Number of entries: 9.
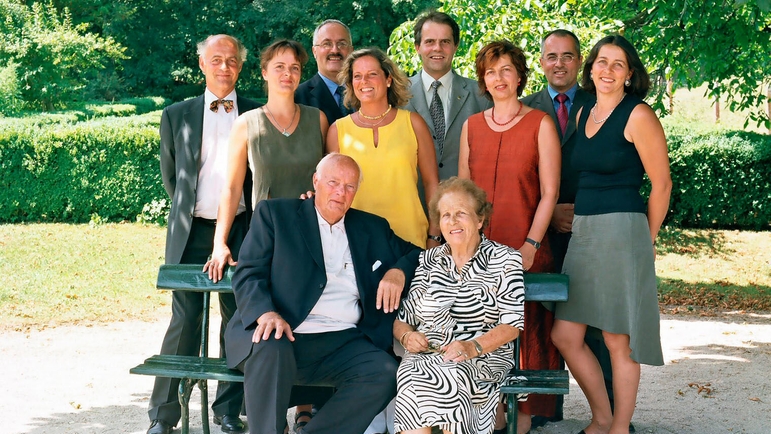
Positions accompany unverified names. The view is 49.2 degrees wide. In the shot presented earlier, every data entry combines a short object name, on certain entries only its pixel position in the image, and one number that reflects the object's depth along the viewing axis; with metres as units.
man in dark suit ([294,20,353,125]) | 5.77
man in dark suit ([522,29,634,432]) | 5.03
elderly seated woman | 4.04
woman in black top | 4.36
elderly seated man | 4.13
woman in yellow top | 4.70
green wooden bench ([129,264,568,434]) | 4.24
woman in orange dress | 4.59
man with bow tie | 5.00
